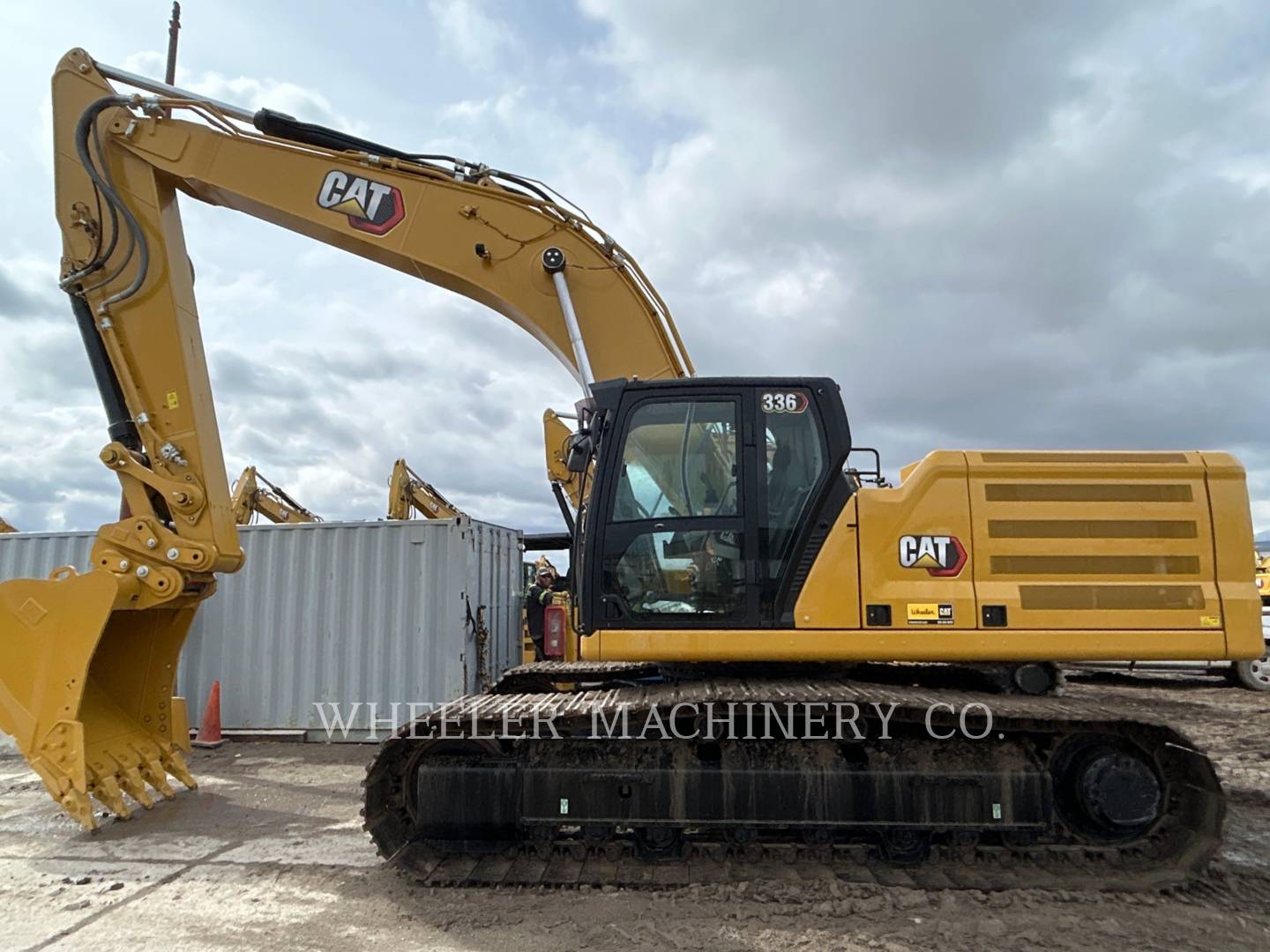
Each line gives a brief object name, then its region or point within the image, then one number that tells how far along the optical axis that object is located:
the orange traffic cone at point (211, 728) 8.62
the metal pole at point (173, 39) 10.41
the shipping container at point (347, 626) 8.88
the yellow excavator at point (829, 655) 4.34
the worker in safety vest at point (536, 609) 10.31
